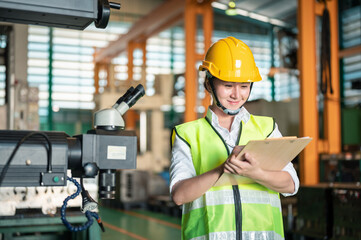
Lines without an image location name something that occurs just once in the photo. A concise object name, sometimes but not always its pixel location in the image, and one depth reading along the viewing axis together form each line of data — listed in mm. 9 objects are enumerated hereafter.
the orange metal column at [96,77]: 17578
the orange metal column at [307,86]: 6676
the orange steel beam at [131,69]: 13984
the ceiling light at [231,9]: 8586
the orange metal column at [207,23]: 9242
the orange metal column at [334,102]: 6820
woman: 1902
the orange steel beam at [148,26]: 10609
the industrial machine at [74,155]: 1272
